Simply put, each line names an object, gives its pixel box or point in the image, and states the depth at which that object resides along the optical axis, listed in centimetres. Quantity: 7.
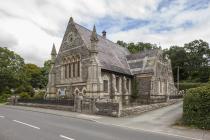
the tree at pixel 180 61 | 8069
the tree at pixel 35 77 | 7969
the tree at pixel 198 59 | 7525
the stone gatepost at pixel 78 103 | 2409
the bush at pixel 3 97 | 4640
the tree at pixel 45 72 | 8075
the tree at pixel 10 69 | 5365
